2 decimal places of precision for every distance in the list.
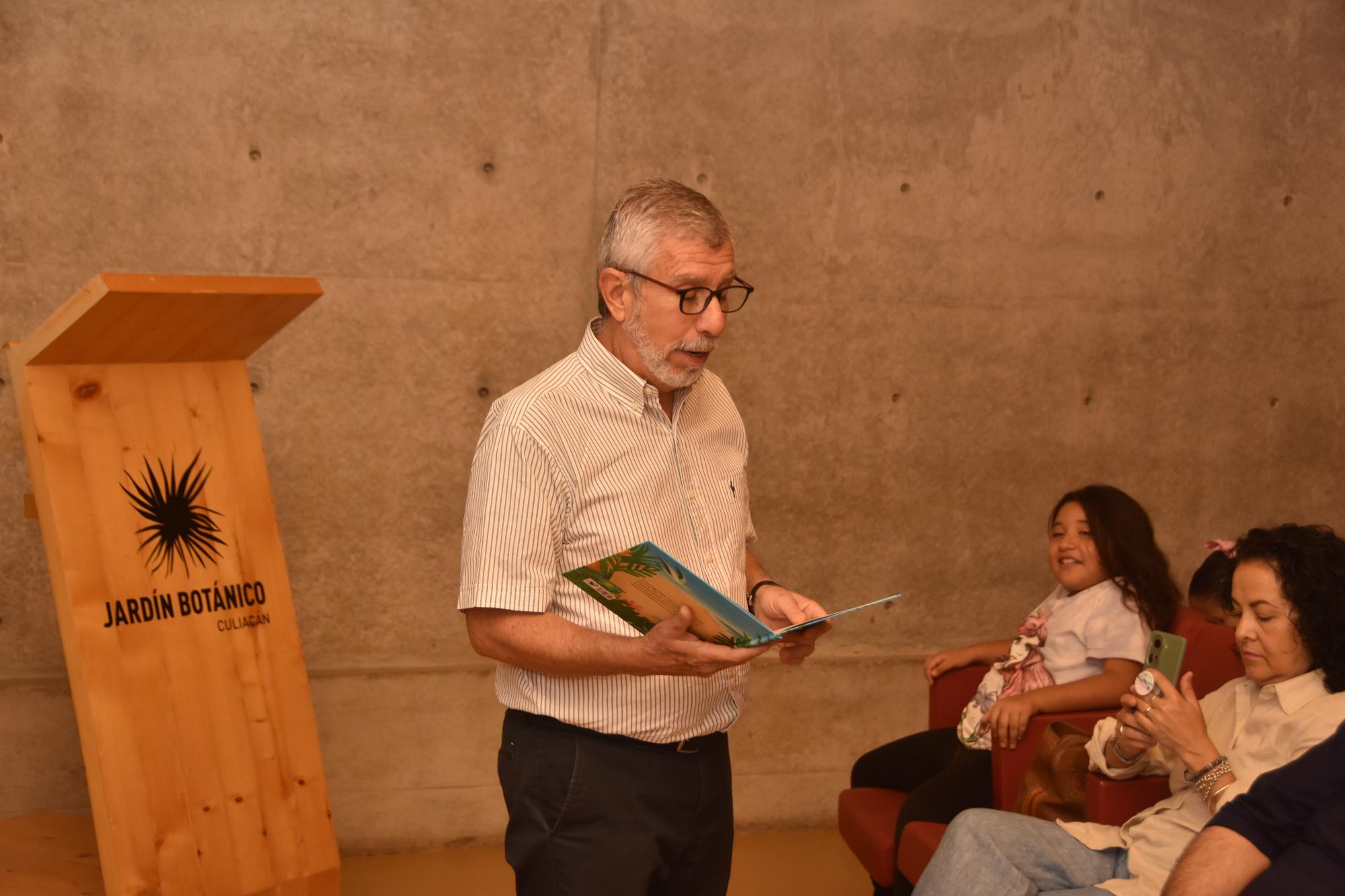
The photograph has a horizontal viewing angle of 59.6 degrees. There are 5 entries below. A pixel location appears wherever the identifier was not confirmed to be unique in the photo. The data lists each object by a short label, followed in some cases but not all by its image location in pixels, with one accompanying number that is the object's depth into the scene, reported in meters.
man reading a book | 1.74
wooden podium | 2.29
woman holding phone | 2.28
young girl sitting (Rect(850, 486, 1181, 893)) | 2.98
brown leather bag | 2.70
